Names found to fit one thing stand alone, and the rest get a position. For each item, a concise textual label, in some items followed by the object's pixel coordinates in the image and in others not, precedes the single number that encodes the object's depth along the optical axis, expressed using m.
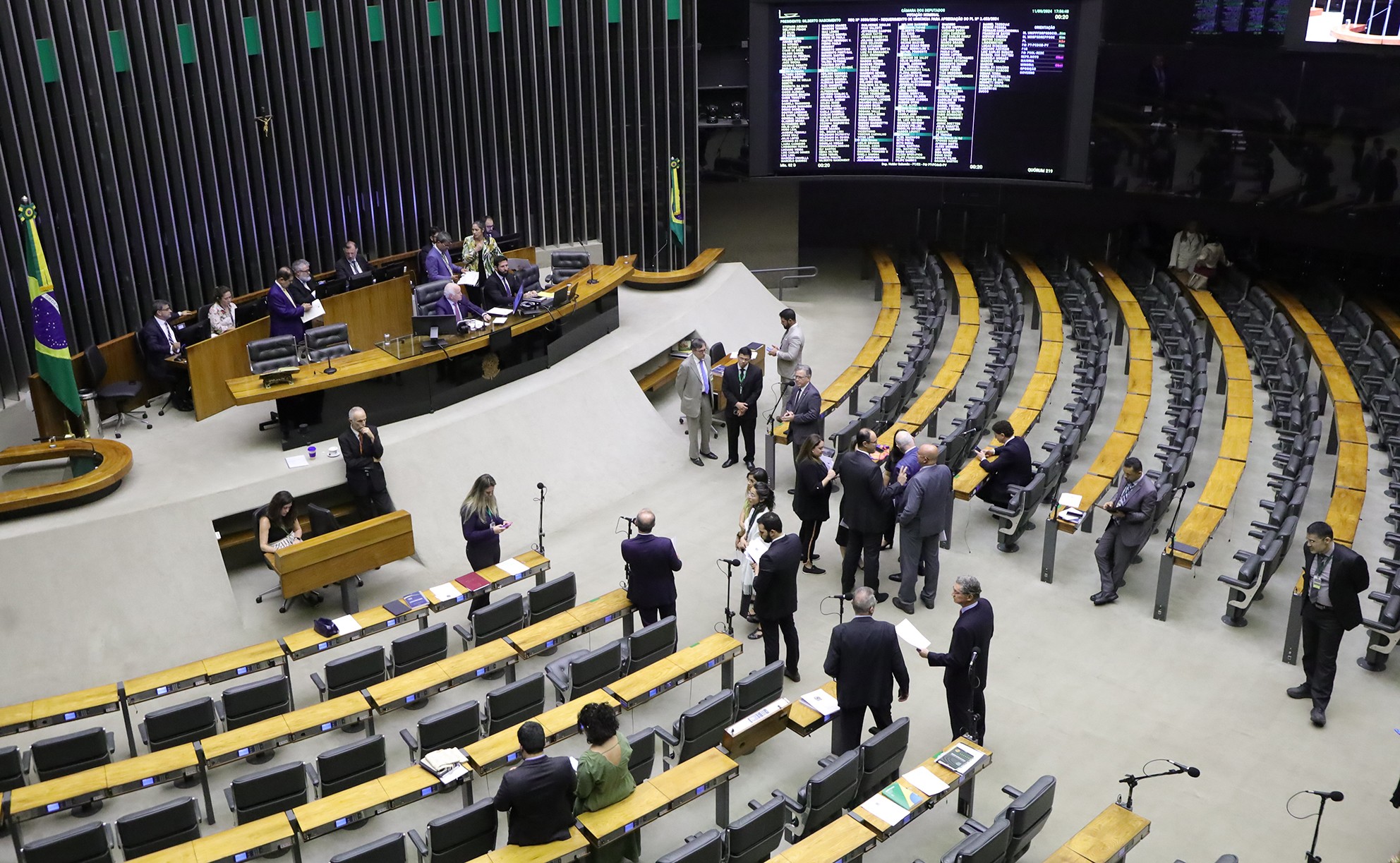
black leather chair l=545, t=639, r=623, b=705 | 7.16
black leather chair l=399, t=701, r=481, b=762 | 6.55
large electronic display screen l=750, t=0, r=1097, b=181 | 14.48
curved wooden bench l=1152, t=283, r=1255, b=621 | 8.30
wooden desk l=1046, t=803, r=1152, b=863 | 5.45
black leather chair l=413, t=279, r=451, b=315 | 11.73
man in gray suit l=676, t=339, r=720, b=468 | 10.94
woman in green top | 5.44
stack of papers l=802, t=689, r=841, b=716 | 6.55
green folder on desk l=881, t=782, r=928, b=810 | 5.87
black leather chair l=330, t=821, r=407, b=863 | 5.37
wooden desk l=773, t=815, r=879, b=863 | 5.54
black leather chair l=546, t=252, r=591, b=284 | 13.42
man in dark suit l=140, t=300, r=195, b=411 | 10.59
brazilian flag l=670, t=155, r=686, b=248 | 15.71
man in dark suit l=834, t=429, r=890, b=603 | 8.28
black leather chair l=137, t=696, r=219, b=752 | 6.73
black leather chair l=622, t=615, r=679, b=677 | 7.42
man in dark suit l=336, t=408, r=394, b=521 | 9.01
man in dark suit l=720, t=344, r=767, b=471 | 10.68
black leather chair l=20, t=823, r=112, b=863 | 5.61
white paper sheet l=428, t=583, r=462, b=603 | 8.06
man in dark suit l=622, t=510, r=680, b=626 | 7.63
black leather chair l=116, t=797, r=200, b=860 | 5.82
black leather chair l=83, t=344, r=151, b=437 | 10.16
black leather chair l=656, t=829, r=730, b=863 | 5.30
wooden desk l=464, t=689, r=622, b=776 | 6.21
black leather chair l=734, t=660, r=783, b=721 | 6.76
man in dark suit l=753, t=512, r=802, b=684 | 7.26
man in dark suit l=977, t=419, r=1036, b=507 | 9.32
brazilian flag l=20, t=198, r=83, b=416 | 9.45
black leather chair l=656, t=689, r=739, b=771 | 6.54
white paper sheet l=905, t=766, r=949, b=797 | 5.94
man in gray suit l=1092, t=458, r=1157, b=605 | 8.35
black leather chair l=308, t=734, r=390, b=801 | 6.27
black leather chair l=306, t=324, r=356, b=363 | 10.37
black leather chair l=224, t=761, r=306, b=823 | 6.10
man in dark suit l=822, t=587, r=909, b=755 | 6.37
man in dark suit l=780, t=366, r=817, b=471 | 10.03
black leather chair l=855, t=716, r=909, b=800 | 6.16
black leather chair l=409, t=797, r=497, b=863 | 5.56
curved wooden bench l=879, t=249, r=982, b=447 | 10.68
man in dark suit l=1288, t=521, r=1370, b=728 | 6.96
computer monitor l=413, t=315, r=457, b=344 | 10.32
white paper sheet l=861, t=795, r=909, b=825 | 5.76
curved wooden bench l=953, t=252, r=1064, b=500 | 9.44
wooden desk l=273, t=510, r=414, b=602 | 8.30
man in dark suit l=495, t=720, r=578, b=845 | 5.33
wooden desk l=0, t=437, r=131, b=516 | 8.34
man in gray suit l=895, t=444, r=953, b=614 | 8.21
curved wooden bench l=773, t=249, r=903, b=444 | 11.22
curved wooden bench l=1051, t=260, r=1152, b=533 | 9.26
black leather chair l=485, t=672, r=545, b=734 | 6.84
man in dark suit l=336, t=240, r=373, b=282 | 12.50
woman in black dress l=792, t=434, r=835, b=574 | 8.66
